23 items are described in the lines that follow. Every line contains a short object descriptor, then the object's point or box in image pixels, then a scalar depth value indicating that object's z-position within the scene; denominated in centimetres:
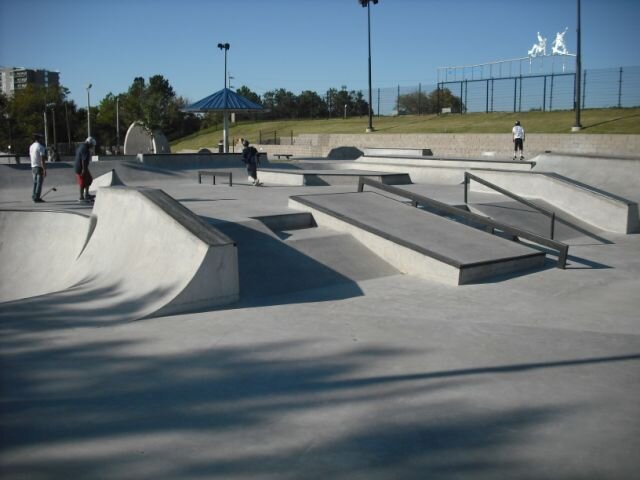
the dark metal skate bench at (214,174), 1621
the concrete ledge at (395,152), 2768
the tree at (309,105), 7394
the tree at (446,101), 5866
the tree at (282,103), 7338
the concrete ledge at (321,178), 1670
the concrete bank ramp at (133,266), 674
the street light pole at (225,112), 3108
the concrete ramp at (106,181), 1549
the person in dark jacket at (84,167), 1226
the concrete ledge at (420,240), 843
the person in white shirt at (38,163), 1249
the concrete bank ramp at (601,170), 1584
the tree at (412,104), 5766
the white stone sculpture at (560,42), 3644
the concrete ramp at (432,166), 1884
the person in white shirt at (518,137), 2325
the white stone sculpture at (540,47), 3739
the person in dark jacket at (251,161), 1616
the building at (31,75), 15956
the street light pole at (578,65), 2769
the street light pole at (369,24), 4025
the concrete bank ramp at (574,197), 1314
